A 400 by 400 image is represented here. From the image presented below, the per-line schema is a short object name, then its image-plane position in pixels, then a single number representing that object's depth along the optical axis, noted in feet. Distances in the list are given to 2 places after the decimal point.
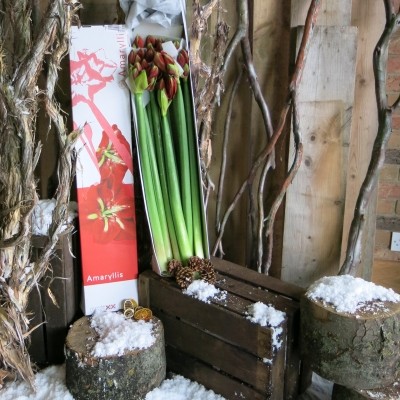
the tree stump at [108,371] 4.13
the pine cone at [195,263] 4.68
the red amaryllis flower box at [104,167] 4.50
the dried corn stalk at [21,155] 3.72
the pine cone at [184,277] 4.53
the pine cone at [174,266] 4.70
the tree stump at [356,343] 3.66
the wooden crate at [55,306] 4.65
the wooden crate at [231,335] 4.07
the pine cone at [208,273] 4.61
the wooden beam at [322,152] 4.93
